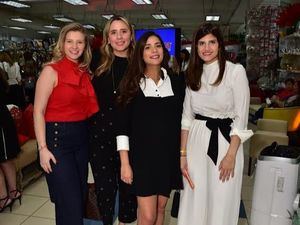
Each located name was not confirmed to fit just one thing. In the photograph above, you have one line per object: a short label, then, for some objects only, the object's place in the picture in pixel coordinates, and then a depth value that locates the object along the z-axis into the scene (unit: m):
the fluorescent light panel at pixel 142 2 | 8.33
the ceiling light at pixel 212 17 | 11.44
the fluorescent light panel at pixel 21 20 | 11.96
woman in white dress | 1.43
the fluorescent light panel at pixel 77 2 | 8.47
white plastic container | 1.96
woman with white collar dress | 1.45
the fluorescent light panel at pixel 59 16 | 9.85
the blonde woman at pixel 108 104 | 1.59
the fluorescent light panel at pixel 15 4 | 8.53
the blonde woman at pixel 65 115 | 1.53
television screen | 3.65
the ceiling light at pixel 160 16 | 11.42
